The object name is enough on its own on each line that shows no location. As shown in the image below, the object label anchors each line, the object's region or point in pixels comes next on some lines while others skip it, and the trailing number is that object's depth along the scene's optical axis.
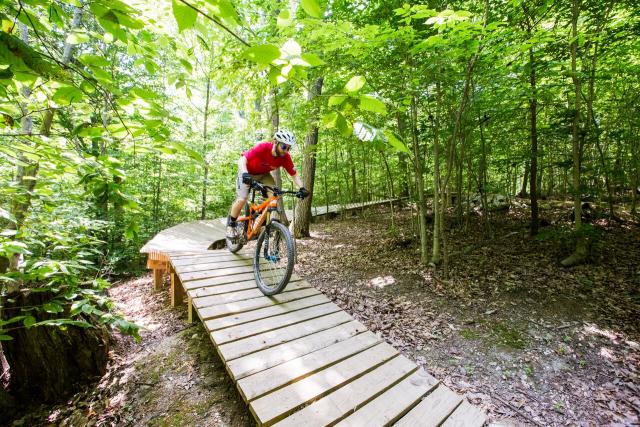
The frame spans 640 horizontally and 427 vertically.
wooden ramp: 2.05
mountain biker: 3.82
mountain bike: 3.48
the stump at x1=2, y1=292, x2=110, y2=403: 3.25
